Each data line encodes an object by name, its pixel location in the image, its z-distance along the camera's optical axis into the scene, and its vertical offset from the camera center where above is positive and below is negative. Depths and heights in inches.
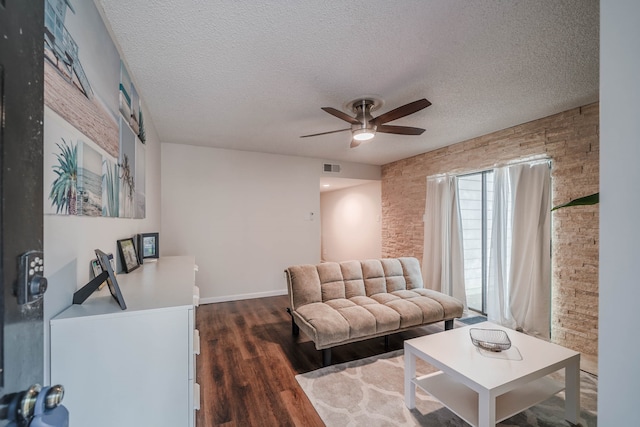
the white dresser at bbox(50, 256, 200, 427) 38.9 -22.9
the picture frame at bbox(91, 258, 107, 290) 55.3 -11.6
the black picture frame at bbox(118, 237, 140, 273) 74.4 -12.4
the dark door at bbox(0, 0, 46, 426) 21.3 +1.4
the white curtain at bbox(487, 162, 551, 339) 118.0 -17.7
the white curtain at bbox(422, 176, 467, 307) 160.6 -16.3
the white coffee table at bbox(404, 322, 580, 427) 61.6 -39.3
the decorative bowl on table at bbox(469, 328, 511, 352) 74.5 -37.1
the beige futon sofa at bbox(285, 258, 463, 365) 96.9 -38.3
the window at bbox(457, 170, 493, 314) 152.6 -10.4
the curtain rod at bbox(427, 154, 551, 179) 120.3 +25.0
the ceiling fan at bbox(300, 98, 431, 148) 95.4 +34.4
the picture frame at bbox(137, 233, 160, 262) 95.5 -12.6
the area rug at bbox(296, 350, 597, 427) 70.8 -55.1
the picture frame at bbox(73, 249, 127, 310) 42.9 -12.8
